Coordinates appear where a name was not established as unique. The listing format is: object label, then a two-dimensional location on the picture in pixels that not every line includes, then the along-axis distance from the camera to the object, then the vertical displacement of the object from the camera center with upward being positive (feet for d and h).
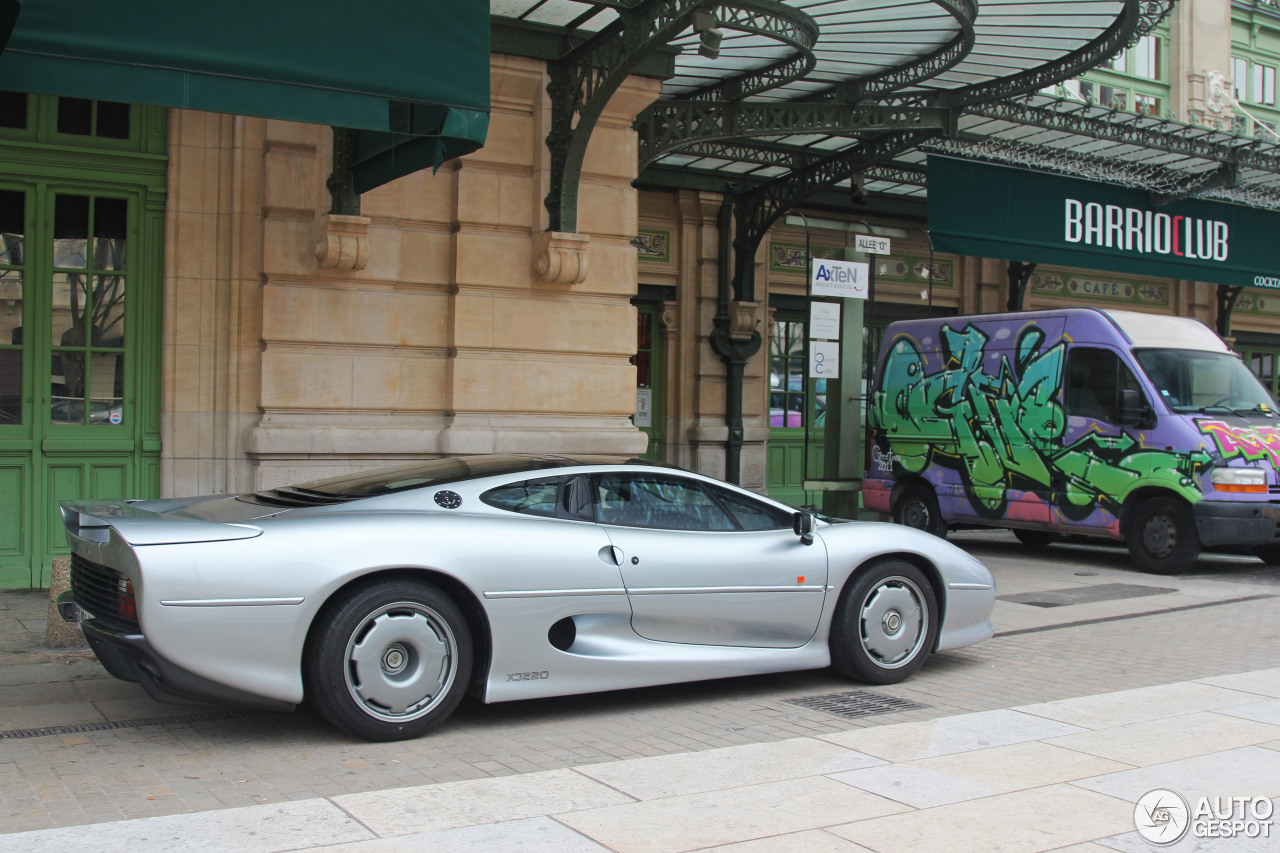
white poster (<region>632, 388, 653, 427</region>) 52.49 -0.15
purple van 37.65 -0.76
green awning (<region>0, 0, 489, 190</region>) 20.83 +6.20
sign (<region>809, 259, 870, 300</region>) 42.01 +4.53
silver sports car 16.28 -2.90
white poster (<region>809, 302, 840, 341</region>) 43.73 +3.12
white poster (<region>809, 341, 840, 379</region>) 43.73 +1.71
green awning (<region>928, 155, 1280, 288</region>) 47.39 +8.03
